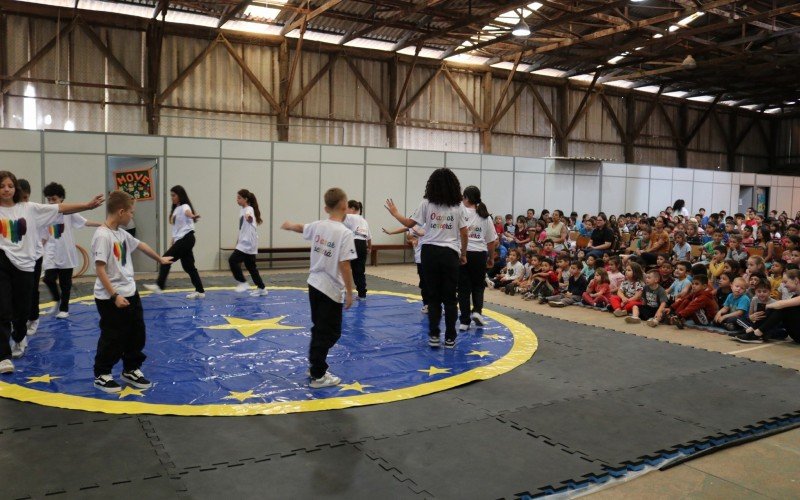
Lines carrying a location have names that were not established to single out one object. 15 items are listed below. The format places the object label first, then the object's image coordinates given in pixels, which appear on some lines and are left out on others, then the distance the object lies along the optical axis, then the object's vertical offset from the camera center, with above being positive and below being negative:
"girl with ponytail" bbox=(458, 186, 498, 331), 7.75 -0.53
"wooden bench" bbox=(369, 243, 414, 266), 16.88 -1.46
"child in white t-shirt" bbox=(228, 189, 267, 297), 9.92 -0.67
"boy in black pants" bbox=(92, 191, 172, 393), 5.03 -0.86
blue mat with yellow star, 5.05 -1.63
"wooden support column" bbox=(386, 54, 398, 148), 21.23 +2.71
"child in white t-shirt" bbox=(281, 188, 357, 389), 5.40 -0.73
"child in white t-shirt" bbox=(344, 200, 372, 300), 9.88 -0.63
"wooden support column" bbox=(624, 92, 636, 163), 27.44 +3.52
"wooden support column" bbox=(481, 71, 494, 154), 23.22 +3.24
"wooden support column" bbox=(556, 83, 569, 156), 25.31 +3.60
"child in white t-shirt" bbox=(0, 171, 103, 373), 5.55 -0.51
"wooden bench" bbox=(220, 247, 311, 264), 15.40 -1.41
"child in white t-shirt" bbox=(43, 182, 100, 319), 7.99 -0.84
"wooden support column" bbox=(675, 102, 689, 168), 29.52 +3.45
